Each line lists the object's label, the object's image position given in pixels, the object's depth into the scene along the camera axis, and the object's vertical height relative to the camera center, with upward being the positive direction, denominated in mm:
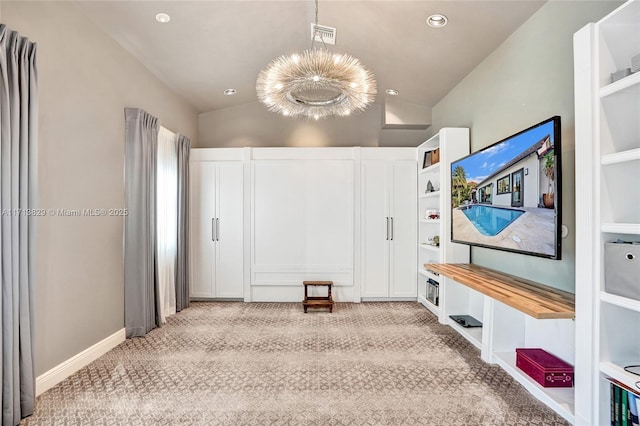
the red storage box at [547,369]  2225 -1043
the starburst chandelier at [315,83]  2463 +990
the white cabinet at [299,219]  4855 -91
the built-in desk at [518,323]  2025 -867
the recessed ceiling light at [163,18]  2930 +1693
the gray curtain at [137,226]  3367 -132
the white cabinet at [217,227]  4863 -204
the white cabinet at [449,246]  3738 -369
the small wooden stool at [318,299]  4344 -1141
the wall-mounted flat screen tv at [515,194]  2166 +141
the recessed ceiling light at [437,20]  2972 +1699
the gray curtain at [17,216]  1926 -18
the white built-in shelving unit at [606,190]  1732 +113
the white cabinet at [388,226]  4824 -190
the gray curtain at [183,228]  4387 -197
